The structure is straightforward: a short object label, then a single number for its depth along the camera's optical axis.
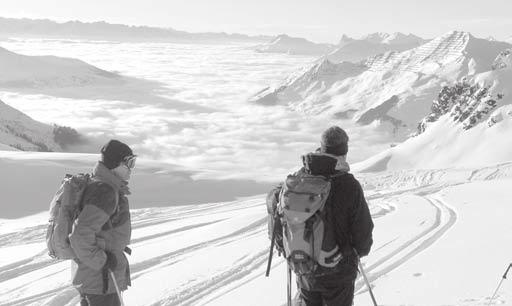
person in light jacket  4.48
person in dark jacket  4.30
